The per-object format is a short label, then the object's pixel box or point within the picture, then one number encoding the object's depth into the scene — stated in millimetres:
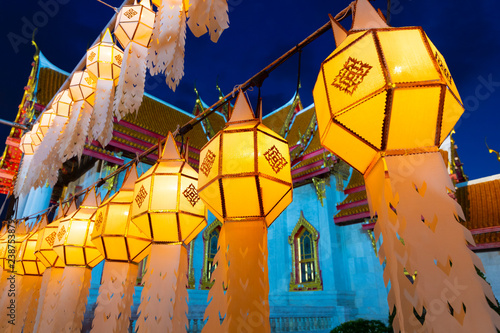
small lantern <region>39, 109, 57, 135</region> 4062
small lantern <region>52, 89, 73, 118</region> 3806
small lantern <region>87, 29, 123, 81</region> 3201
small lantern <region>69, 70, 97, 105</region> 3455
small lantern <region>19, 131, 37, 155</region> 4711
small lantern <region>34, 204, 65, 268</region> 4086
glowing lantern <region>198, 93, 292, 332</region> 1721
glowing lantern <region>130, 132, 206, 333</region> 2314
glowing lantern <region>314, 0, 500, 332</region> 989
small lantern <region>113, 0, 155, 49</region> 2826
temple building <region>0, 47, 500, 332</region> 7647
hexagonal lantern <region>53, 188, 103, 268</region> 3521
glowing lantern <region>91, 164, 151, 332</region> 2752
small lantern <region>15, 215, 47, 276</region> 4762
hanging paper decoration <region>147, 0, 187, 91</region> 1845
